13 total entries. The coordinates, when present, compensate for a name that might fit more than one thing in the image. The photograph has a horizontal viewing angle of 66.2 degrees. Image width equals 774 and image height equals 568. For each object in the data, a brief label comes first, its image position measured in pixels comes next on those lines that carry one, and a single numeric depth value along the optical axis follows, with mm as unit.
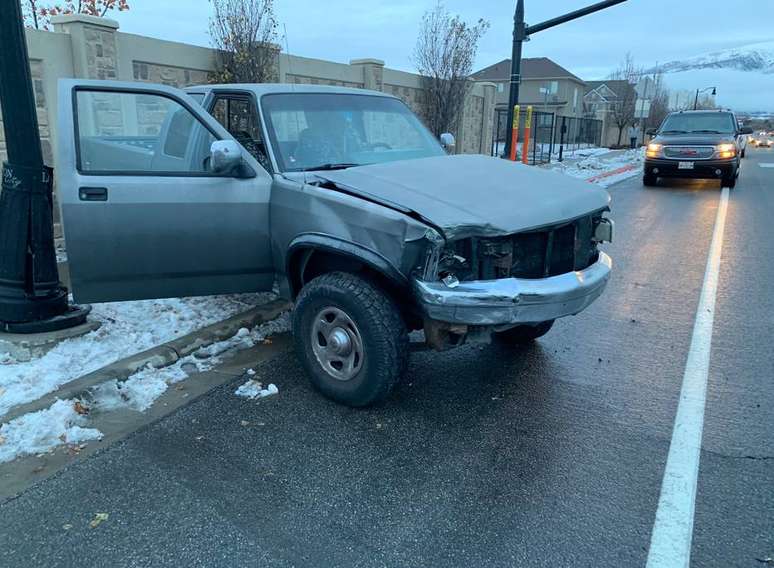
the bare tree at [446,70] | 16438
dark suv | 14914
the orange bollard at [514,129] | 13445
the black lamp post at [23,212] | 4117
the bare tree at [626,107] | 49031
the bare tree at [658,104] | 55906
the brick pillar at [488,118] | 19938
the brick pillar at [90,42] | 7688
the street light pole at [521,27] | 13259
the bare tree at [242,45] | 10203
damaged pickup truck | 3373
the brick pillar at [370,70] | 13922
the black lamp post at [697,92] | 68150
